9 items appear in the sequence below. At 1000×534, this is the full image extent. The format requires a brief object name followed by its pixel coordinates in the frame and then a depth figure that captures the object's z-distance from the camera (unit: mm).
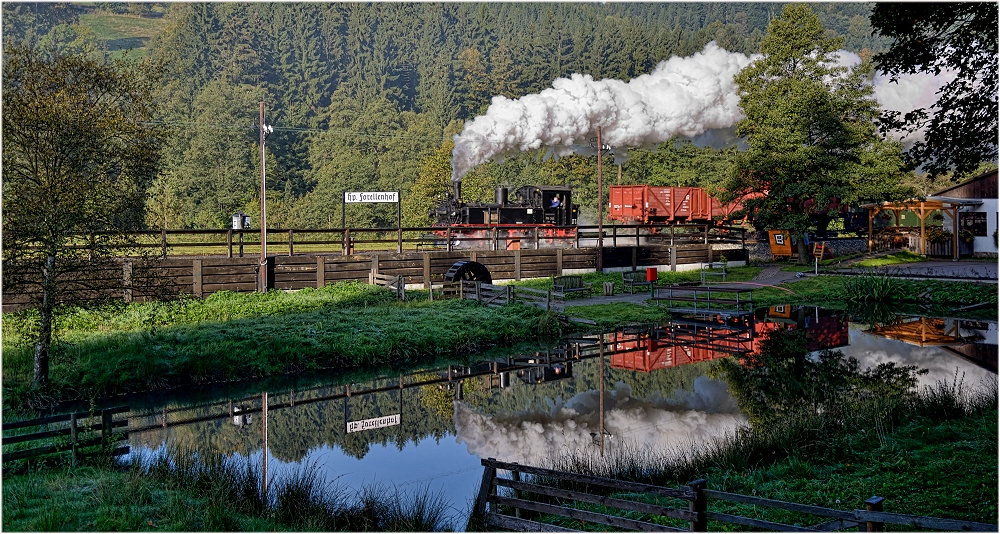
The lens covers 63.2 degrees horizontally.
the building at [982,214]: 35250
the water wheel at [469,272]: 23812
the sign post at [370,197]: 23028
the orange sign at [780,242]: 36188
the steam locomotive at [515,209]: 33094
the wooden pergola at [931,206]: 34094
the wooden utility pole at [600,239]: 29672
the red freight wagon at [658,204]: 39062
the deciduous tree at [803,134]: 31797
